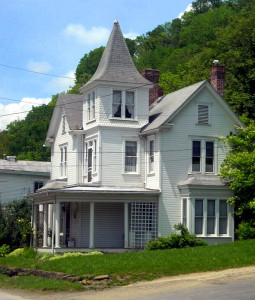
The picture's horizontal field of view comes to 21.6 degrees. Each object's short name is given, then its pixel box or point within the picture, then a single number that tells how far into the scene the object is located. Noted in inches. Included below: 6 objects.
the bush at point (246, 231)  1419.8
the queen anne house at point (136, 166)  1445.6
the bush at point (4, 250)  1487.5
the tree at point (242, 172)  1425.9
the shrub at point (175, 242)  1298.0
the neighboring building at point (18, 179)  2071.9
